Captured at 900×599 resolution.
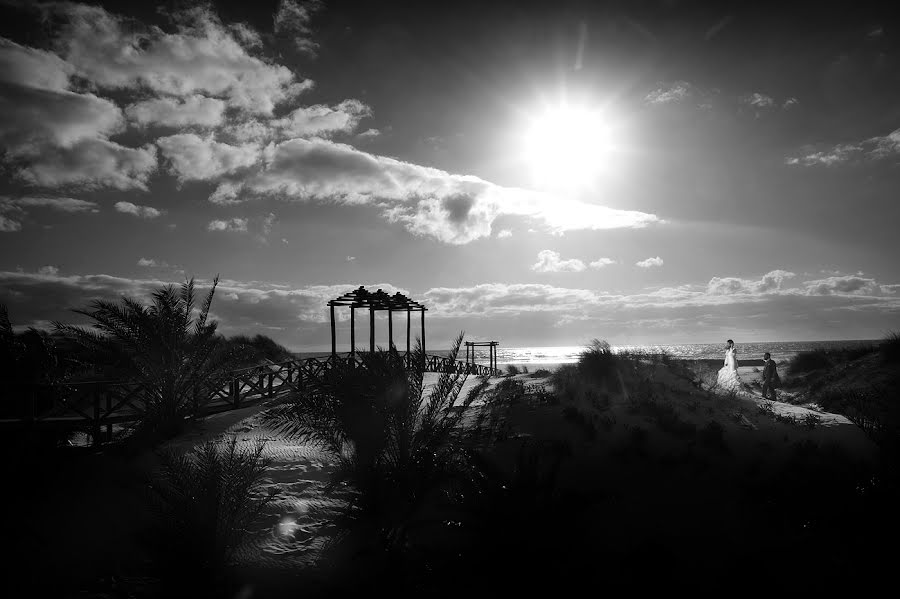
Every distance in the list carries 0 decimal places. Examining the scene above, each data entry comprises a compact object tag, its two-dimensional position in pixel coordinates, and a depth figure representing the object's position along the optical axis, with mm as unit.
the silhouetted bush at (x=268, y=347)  32222
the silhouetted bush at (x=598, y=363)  13867
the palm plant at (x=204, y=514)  4774
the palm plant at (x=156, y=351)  10664
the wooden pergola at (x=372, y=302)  20672
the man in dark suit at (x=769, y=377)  16578
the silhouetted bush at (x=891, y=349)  18312
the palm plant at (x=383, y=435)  6258
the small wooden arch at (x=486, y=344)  37319
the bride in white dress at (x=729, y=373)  16719
